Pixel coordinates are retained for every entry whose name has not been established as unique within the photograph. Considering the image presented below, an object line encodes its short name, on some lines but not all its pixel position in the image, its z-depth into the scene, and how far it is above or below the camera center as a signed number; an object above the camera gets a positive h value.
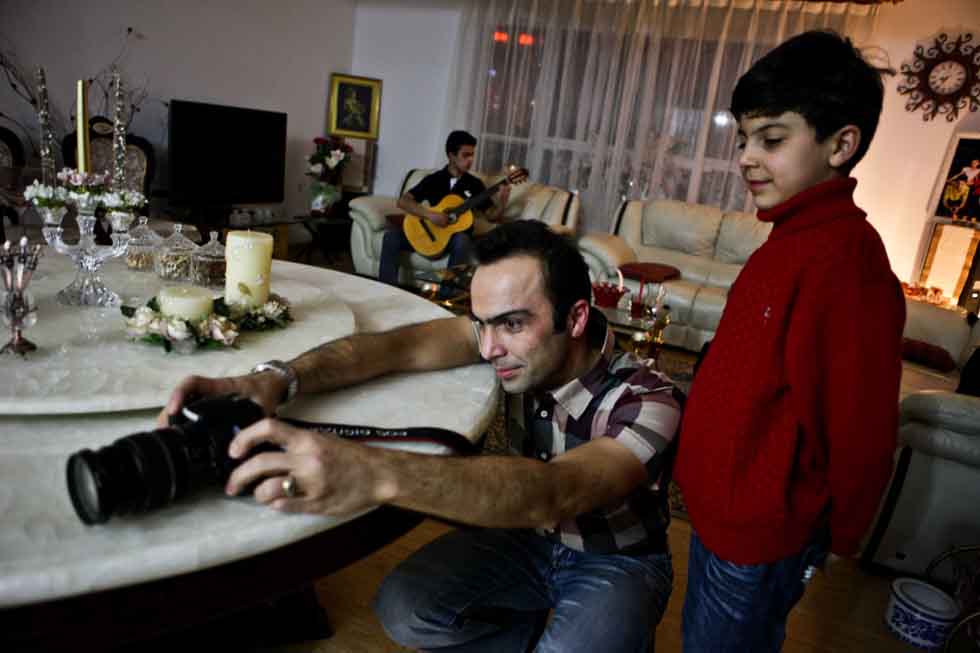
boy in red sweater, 0.87 -0.22
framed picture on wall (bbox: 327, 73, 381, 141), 6.00 +0.38
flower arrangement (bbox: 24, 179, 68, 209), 1.19 -0.16
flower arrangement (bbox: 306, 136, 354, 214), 5.48 -0.23
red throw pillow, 3.12 -0.63
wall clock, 4.57 +1.05
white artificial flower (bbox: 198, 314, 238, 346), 1.04 -0.32
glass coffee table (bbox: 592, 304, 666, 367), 2.84 -0.63
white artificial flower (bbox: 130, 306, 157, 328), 1.00 -0.30
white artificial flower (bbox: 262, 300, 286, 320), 1.19 -0.31
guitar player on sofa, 4.42 -0.27
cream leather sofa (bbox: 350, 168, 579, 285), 4.71 -0.39
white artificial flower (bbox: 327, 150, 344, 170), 5.46 -0.12
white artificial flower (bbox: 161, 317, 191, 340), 0.98 -0.31
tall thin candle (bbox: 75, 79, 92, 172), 1.27 -0.04
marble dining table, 0.55 -0.37
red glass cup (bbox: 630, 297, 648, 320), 3.00 -0.56
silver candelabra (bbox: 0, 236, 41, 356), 0.87 -0.26
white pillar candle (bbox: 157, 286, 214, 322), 1.04 -0.28
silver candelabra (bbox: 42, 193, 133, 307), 1.19 -0.26
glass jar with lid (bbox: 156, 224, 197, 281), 1.40 -0.29
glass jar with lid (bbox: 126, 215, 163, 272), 1.46 -0.29
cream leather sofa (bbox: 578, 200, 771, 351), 4.13 -0.43
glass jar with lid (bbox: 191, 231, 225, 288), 1.40 -0.29
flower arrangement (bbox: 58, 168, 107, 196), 1.23 -0.14
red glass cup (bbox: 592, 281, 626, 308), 3.21 -0.56
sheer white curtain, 5.04 +0.76
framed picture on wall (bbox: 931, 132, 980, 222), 4.54 +0.34
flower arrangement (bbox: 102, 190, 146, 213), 1.24 -0.16
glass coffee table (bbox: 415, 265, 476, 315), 3.42 -0.69
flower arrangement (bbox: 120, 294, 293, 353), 1.00 -0.32
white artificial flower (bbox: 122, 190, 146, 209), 1.29 -0.16
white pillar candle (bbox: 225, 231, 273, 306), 1.19 -0.24
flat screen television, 4.39 -0.18
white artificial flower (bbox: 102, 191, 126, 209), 1.24 -0.16
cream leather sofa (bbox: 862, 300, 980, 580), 1.94 -0.80
